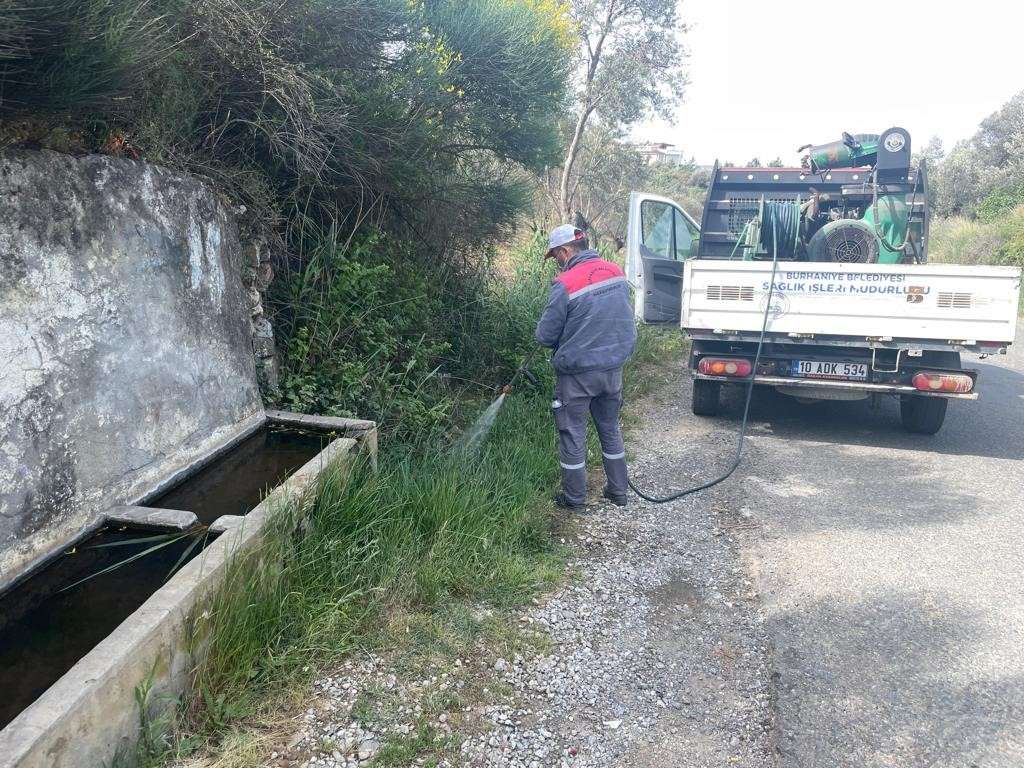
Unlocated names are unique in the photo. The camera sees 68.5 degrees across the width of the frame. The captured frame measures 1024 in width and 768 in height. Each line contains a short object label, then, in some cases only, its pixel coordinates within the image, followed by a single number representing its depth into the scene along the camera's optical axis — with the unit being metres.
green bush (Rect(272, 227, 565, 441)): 4.85
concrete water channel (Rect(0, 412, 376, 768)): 2.06
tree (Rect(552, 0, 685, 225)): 14.77
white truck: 5.55
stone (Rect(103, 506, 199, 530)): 3.23
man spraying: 4.50
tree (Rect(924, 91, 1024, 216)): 22.41
